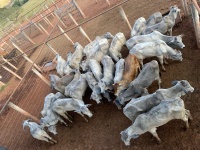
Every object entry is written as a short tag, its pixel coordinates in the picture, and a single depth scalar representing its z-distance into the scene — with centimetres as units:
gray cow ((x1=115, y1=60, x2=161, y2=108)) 692
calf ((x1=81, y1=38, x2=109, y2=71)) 945
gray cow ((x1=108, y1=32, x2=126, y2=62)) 913
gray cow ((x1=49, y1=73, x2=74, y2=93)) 928
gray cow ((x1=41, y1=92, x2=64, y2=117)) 866
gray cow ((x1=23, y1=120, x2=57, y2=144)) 779
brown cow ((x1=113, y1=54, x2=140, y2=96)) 739
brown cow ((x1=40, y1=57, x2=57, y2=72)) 1238
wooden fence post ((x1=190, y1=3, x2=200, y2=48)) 719
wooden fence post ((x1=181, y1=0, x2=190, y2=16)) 906
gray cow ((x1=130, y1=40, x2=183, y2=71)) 758
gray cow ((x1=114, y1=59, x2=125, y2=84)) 767
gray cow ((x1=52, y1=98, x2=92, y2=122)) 753
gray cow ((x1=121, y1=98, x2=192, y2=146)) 542
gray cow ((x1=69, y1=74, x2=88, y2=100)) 827
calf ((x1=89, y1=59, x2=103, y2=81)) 840
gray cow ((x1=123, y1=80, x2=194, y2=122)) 587
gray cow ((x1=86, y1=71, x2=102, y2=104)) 774
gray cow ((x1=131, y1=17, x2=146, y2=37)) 944
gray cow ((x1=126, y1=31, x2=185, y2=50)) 771
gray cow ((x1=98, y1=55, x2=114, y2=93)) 764
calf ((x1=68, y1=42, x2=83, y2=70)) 1026
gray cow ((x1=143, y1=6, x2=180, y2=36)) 855
